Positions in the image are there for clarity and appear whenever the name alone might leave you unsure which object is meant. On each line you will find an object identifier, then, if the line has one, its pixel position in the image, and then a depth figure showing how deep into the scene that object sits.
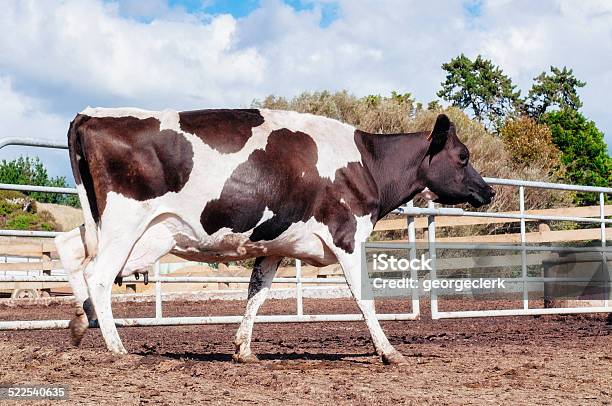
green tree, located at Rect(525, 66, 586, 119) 49.62
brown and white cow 5.45
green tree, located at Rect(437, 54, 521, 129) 49.56
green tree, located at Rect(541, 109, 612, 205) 36.69
